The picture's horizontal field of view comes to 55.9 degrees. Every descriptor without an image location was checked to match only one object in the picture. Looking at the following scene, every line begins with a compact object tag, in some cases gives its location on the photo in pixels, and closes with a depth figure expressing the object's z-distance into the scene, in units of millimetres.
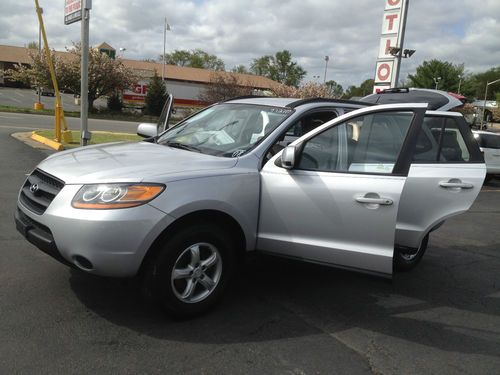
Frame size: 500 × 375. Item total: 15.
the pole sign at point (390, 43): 14219
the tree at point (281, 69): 105094
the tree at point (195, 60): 105562
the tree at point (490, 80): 102100
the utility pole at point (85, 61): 11615
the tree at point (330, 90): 32984
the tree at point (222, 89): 33250
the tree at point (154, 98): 36875
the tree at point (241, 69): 106350
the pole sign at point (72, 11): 11945
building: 68375
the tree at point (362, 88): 111350
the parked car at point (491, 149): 12852
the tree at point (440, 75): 73625
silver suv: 3180
